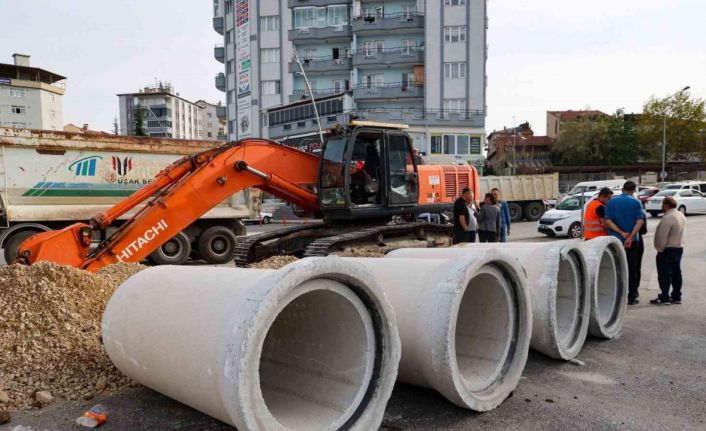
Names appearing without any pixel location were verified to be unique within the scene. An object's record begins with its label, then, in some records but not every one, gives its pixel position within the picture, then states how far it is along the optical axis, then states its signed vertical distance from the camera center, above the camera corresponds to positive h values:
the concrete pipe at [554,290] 4.98 -1.15
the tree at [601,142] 59.38 +3.79
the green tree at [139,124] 72.19 +7.08
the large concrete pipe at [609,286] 5.99 -1.36
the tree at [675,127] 57.33 +5.34
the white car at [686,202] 27.51 -1.37
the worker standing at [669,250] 7.81 -1.10
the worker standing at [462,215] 9.93 -0.73
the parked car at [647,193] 29.69 -1.00
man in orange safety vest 8.57 -0.63
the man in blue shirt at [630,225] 7.84 -0.73
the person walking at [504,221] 12.47 -1.09
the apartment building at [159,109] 113.06 +14.66
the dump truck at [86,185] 11.62 -0.22
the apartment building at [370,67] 45.56 +10.00
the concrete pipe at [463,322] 3.80 -1.18
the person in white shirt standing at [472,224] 10.14 -0.91
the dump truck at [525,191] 28.59 -0.82
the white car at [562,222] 18.50 -1.63
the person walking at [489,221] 10.55 -0.89
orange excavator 7.51 -0.35
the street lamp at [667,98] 56.97 +8.52
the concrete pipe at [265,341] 2.88 -1.09
